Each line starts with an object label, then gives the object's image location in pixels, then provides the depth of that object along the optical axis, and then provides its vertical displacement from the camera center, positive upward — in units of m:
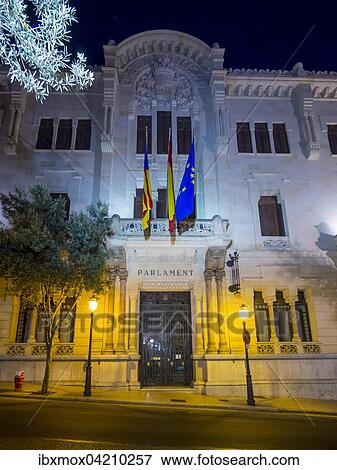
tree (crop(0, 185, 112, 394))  13.94 +4.46
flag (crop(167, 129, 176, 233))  16.58 +7.44
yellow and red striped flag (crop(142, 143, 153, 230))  16.34 +7.32
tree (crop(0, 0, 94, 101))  7.58 +7.15
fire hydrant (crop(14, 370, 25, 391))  14.10 -0.70
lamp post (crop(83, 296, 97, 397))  13.70 -0.30
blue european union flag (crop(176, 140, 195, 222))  16.25 +7.66
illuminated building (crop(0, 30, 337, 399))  16.45 +7.83
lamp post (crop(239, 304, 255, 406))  13.11 -0.03
